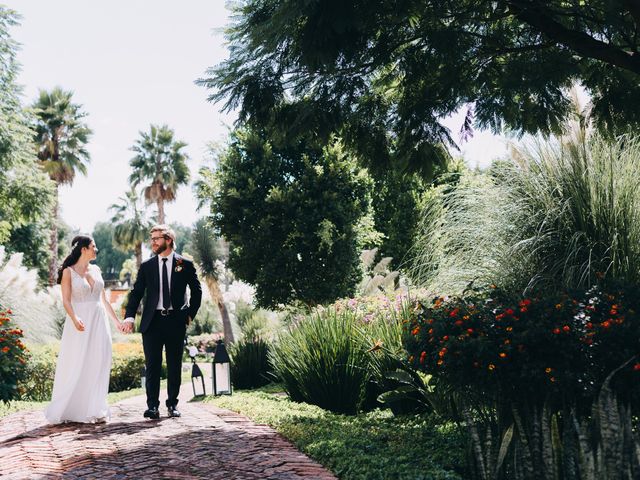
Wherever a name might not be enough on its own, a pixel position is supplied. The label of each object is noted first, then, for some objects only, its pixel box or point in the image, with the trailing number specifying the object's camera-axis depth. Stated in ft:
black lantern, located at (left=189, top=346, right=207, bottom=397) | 30.01
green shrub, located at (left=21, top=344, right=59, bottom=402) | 39.96
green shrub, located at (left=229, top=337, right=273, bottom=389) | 38.60
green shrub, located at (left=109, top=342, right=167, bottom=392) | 45.75
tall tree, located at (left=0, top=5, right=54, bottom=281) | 63.36
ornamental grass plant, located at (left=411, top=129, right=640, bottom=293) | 21.08
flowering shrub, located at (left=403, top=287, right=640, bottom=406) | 15.10
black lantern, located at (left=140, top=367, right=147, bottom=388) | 42.90
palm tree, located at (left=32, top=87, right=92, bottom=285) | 107.96
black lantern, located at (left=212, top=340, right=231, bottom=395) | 29.60
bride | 22.26
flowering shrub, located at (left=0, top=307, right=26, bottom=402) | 22.59
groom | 22.74
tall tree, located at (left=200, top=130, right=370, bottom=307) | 69.67
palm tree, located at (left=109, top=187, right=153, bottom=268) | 143.23
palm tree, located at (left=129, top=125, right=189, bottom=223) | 123.54
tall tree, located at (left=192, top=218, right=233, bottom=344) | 92.68
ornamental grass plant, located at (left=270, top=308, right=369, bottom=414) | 25.29
